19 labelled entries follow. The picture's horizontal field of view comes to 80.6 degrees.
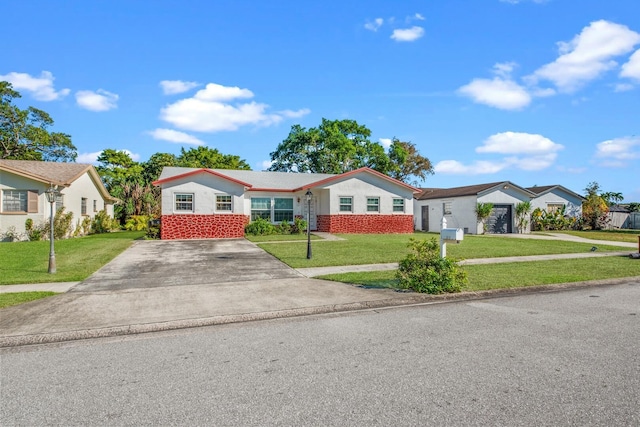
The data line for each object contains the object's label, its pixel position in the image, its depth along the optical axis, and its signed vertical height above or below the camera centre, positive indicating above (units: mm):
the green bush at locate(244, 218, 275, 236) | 23219 -587
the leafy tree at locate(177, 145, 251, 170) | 44656 +7370
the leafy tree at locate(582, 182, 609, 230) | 30750 +472
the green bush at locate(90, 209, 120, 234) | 26242 -319
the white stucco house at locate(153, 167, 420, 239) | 21750 +1067
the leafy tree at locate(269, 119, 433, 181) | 42875 +7973
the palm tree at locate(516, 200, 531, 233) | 27547 +364
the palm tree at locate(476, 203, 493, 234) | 26328 +562
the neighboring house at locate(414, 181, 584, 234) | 26969 +1144
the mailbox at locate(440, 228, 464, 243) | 7895 -340
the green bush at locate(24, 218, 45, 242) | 19312 -567
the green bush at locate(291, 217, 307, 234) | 24375 -498
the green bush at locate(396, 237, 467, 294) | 7695 -1127
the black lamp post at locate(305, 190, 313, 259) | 12695 -1134
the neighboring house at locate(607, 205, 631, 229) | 32362 -109
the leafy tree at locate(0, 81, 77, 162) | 37406 +8810
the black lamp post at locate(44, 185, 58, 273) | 9873 -1058
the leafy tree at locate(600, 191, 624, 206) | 33631 +1971
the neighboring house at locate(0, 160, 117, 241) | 19172 +1556
